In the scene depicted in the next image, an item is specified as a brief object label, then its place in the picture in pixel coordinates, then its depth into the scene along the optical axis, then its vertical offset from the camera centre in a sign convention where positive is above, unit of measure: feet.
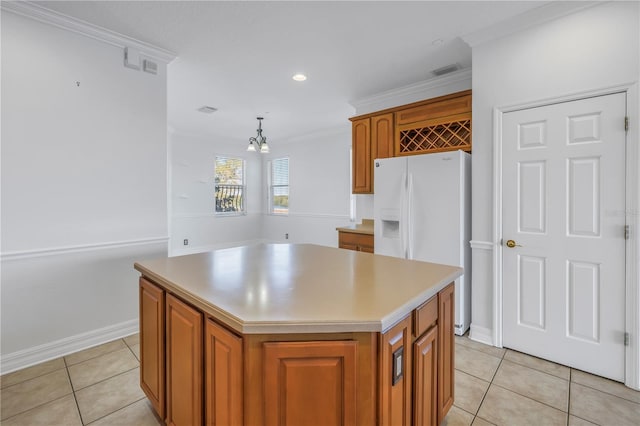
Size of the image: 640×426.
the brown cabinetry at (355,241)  12.22 -1.22
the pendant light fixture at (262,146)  16.31 +3.56
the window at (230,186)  23.22 +2.04
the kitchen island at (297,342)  3.18 -1.55
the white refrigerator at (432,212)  9.14 +0.00
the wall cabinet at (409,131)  10.28 +3.06
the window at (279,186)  24.04 +2.08
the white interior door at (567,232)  6.80 -0.50
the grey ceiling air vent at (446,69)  10.33 +4.96
